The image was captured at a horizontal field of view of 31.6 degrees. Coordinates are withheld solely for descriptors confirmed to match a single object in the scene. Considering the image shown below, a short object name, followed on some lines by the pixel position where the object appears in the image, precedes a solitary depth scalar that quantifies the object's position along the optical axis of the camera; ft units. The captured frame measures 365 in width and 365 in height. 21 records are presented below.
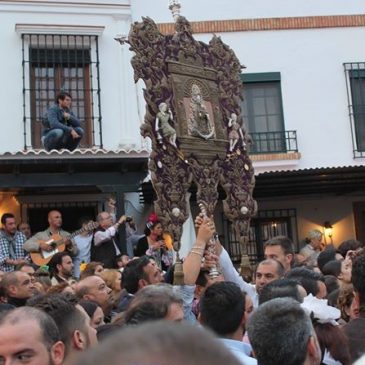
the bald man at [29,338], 9.70
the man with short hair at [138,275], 18.66
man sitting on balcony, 34.40
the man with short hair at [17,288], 18.42
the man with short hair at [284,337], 9.37
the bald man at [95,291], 17.66
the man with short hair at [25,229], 35.65
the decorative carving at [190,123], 24.27
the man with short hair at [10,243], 30.78
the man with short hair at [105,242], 31.76
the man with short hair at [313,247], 34.14
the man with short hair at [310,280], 15.83
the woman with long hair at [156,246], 30.66
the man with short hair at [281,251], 21.26
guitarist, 30.94
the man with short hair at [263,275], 18.29
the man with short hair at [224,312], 12.51
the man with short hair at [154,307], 12.12
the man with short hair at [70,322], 11.48
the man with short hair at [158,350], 3.43
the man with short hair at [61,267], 25.60
